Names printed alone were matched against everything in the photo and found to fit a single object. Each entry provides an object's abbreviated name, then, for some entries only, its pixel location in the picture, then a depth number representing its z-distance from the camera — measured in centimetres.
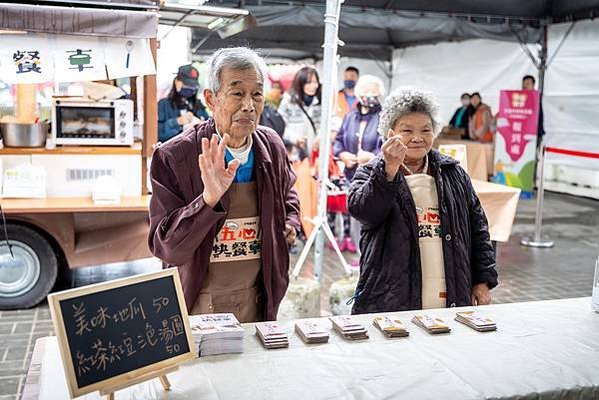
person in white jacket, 701
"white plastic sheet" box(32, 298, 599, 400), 167
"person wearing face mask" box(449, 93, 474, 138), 1297
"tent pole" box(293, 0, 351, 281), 430
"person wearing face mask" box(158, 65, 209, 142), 693
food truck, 473
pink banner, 1070
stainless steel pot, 514
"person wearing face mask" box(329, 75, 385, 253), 631
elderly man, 225
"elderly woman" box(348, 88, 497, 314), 254
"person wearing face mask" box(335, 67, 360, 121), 774
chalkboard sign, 150
